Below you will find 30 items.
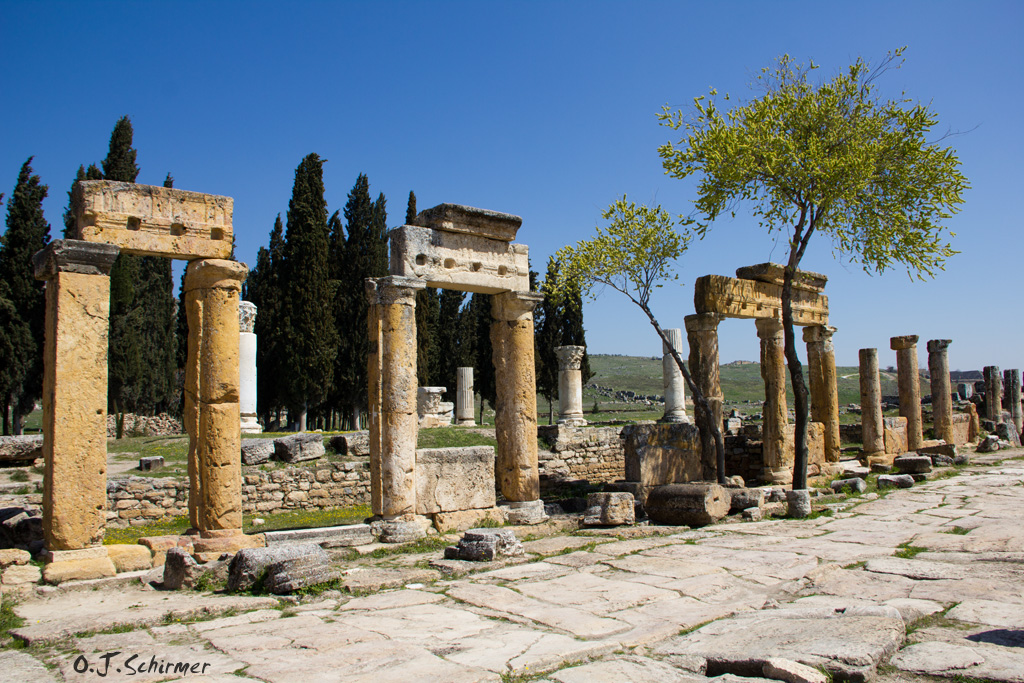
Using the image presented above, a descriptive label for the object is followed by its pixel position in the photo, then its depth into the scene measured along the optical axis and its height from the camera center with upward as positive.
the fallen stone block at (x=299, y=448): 14.88 -1.20
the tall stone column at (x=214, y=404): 8.51 -0.16
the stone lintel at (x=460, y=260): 9.95 +1.77
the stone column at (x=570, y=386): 26.06 -0.07
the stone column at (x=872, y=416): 18.67 -0.97
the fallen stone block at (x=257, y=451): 14.49 -1.21
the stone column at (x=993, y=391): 27.95 -0.57
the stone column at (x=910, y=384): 20.70 -0.19
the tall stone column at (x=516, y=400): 10.79 -0.22
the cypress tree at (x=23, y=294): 25.30 +3.46
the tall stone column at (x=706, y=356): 14.58 +0.50
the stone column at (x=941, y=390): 22.11 -0.40
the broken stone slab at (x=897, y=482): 14.13 -1.99
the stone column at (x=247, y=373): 20.62 +0.48
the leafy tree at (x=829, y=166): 12.54 +3.65
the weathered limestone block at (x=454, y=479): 9.94 -1.28
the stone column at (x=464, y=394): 29.20 -0.32
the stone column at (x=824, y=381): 17.20 -0.05
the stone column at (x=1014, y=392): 28.45 -0.64
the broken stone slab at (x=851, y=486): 13.70 -2.00
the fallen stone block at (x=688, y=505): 10.49 -1.77
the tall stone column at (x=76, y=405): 7.68 -0.12
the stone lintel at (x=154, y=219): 8.09 +1.96
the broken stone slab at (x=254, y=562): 6.66 -1.55
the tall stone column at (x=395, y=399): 9.41 -0.15
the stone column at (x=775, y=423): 15.41 -0.90
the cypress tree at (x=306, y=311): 30.38 +3.23
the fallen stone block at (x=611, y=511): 10.27 -1.78
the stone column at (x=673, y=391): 24.83 -0.32
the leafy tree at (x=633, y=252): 13.75 +2.44
